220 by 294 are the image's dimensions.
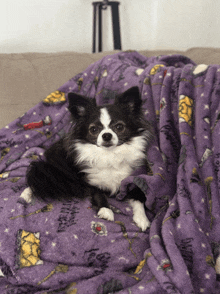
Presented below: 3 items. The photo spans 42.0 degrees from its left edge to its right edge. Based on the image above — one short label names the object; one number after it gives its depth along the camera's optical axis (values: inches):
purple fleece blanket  16.7
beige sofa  29.9
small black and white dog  22.4
